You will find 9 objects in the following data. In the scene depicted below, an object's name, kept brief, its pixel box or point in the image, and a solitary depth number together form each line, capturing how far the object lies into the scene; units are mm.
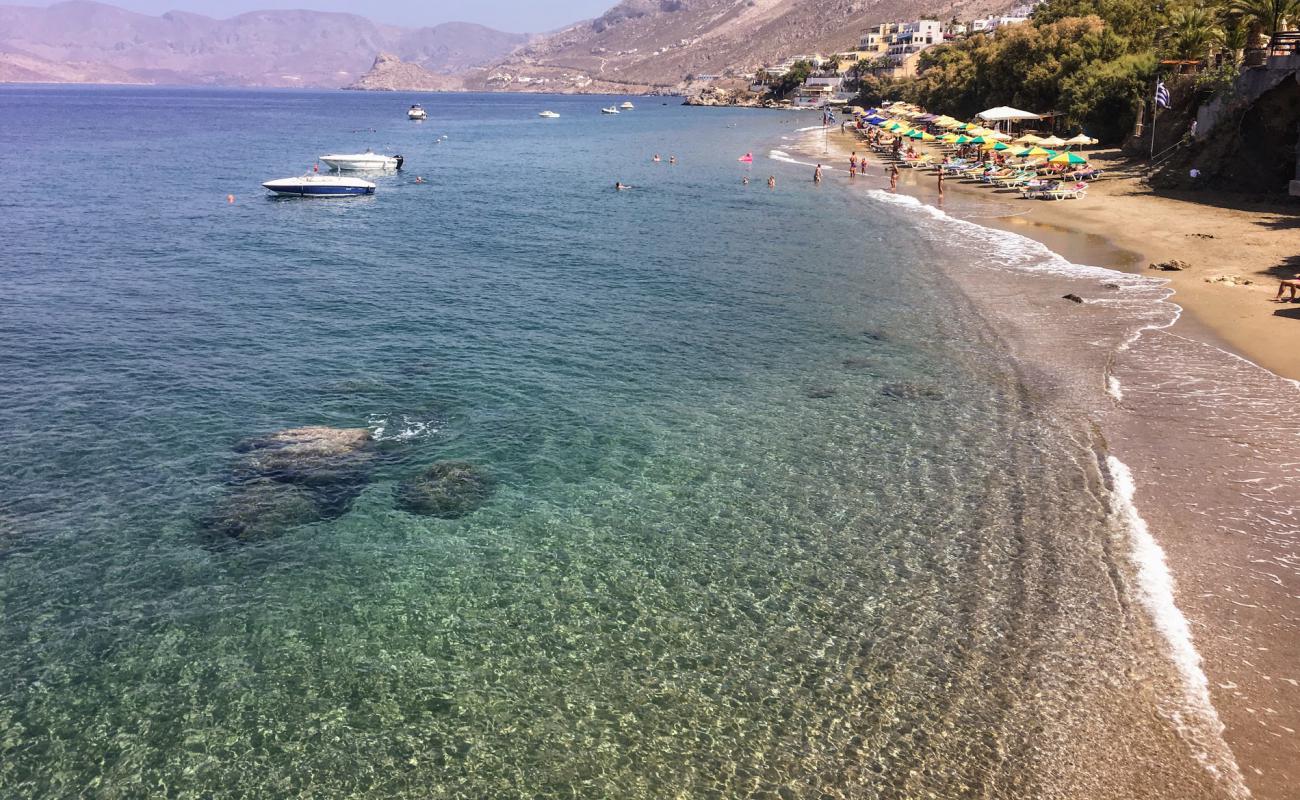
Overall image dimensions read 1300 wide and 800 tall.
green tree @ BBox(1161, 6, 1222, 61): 49750
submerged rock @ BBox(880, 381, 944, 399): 19812
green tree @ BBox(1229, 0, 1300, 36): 40125
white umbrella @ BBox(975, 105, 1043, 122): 60750
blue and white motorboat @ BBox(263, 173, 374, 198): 52469
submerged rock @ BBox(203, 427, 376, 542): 14500
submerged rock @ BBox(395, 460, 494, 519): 15086
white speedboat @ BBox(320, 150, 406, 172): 67500
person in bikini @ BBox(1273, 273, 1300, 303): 24266
